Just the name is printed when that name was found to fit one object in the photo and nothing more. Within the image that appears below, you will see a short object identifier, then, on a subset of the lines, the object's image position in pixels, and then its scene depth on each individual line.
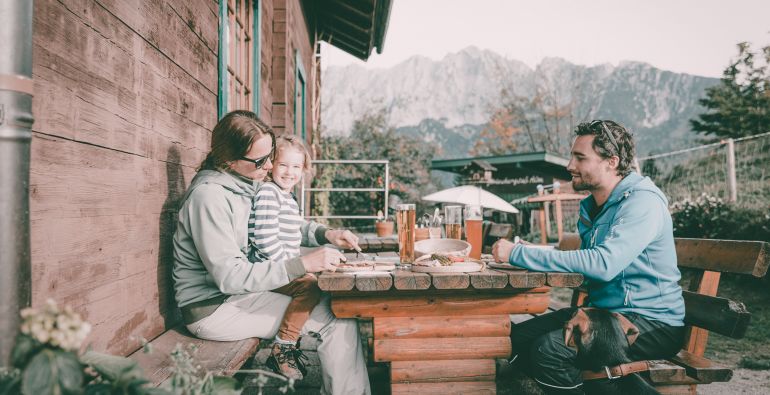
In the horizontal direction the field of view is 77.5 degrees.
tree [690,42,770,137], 25.05
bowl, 2.34
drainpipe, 0.99
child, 2.20
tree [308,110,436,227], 22.39
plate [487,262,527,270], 2.20
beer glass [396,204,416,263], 2.21
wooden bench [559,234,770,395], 1.96
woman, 1.96
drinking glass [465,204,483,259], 2.44
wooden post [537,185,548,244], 9.62
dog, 1.98
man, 2.07
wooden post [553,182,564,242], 9.42
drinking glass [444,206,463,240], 2.55
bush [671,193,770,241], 6.94
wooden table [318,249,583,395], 2.20
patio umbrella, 6.77
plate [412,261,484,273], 2.00
